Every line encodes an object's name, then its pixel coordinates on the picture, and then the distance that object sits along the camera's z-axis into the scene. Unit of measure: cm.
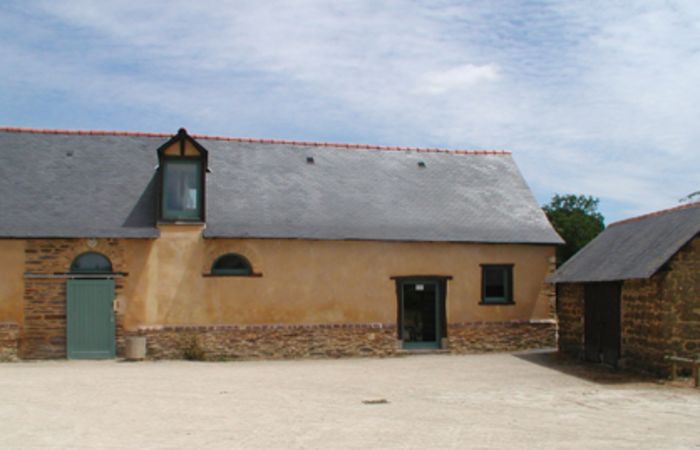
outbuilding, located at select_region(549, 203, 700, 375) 1485
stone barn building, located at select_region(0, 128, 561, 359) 1914
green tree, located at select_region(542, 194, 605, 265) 3591
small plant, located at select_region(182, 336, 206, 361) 1942
